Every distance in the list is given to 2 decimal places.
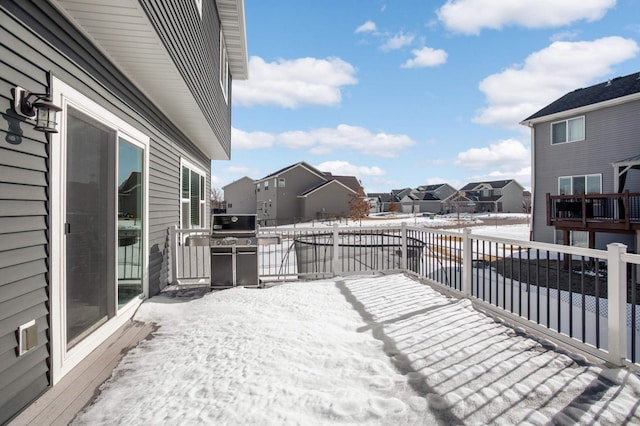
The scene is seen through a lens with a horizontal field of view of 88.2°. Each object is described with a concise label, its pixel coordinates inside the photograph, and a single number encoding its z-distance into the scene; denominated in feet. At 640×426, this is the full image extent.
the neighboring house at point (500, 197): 144.27
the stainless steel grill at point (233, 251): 16.79
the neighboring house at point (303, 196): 98.37
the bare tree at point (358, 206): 97.86
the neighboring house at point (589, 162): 33.17
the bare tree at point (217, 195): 149.58
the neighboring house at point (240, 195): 127.24
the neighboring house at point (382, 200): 172.53
